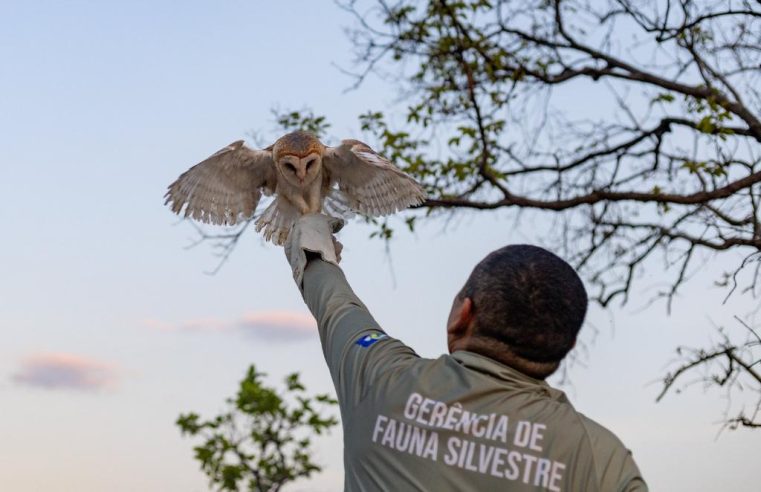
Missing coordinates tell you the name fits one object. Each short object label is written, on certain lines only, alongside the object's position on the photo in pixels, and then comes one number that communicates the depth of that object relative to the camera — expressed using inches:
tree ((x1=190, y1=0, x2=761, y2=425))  283.6
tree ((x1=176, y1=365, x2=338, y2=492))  286.5
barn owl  115.0
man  68.9
